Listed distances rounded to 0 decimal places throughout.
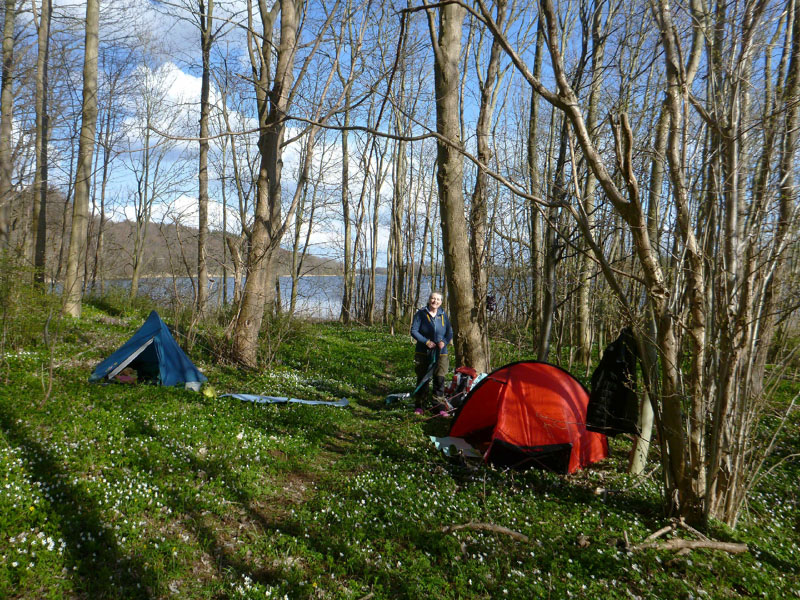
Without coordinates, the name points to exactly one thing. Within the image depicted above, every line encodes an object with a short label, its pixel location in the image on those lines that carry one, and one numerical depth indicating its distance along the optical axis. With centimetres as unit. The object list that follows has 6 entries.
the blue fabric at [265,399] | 864
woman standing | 912
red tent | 664
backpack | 880
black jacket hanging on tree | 593
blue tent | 851
